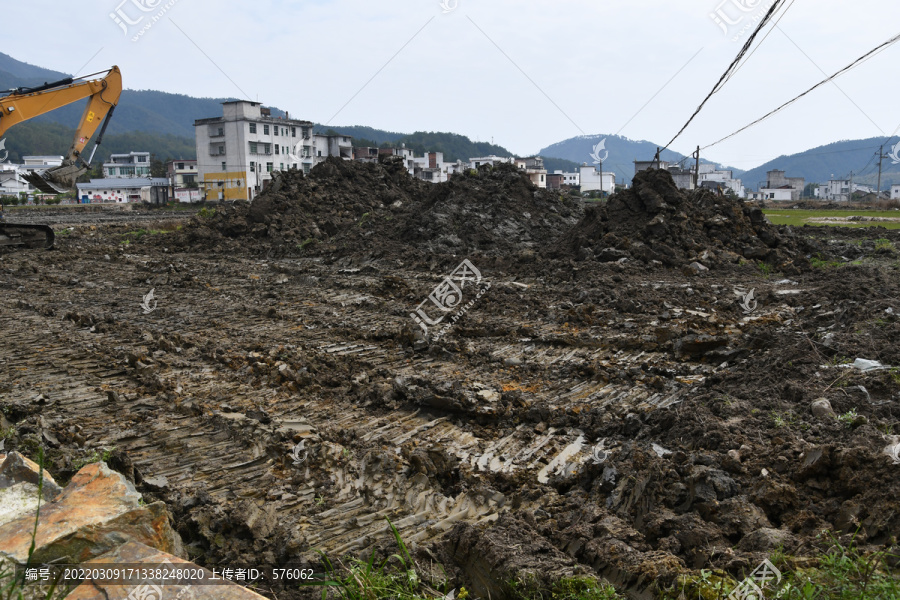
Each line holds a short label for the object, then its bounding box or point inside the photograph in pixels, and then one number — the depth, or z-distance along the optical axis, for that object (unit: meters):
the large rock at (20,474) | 3.54
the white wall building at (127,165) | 89.75
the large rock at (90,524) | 2.92
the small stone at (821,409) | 4.50
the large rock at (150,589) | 2.63
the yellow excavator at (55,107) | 15.90
